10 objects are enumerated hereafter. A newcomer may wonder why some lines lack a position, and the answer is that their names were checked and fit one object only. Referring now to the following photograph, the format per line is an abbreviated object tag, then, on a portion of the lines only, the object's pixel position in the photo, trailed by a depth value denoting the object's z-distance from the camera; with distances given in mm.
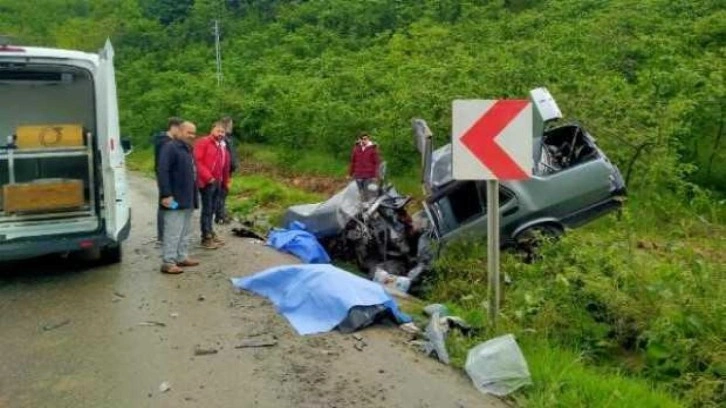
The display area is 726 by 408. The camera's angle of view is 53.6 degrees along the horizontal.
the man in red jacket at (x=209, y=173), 9945
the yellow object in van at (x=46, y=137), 8391
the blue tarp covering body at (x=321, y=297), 6055
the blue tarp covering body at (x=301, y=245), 9547
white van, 7602
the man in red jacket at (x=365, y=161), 14387
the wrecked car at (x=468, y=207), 8953
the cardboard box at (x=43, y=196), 7984
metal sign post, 5613
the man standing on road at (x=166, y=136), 8062
